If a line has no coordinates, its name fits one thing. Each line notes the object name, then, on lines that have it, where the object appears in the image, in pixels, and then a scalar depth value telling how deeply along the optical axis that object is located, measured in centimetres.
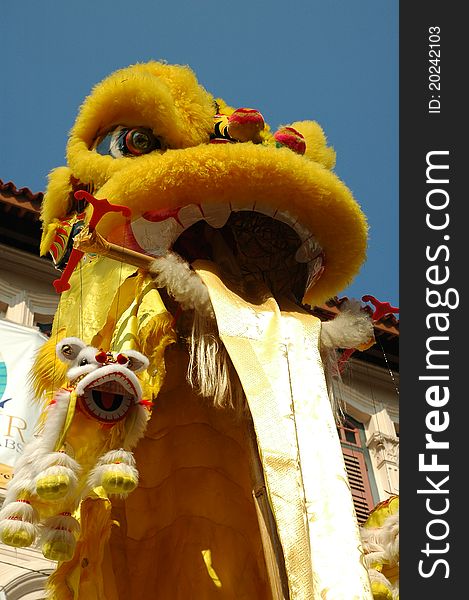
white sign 718
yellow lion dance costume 438
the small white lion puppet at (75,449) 419
